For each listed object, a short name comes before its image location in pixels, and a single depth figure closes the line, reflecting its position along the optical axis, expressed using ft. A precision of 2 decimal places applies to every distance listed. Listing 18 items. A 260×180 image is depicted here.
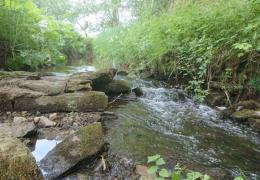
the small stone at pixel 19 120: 6.63
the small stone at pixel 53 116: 7.11
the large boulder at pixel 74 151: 4.66
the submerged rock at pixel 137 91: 10.91
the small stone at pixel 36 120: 6.74
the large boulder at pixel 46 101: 7.61
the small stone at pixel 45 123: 6.66
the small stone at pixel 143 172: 4.51
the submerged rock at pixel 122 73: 16.24
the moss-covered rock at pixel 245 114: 7.76
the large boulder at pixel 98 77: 10.23
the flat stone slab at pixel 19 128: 5.83
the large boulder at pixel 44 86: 8.51
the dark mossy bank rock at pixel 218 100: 9.52
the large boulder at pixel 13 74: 10.02
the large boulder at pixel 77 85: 8.92
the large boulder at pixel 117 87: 10.44
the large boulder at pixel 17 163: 3.55
